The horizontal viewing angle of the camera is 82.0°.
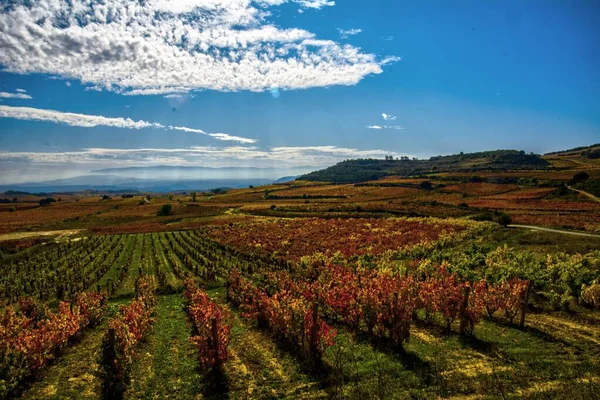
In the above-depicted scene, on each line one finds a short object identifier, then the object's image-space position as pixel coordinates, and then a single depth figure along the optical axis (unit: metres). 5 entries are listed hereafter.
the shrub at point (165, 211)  109.44
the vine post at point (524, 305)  15.81
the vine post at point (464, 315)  14.88
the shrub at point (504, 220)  53.84
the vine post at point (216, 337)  12.64
